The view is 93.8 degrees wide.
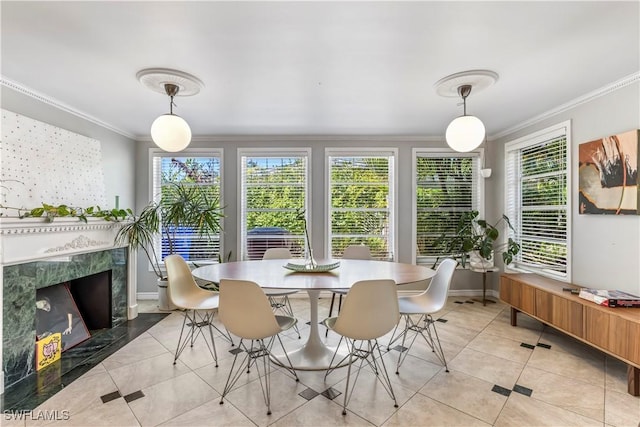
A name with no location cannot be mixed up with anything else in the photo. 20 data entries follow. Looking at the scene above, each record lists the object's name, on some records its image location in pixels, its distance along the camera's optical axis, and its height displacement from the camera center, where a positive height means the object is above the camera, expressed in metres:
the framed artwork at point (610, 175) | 2.59 +0.35
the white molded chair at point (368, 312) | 1.88 -0.64
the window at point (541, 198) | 3.43 +0.18
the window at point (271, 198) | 4.63 +0.23
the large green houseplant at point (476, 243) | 4.11 -0.44
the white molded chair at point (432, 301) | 2.44 -0.78
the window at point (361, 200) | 4.64 +0.20
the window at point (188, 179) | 4.59 +0.53
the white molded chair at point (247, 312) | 1.89 -0.64
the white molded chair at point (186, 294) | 2.57 -0.76
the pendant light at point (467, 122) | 2.44 +0.74
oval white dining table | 2.13 -0.50
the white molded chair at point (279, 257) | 3.18 -0.52
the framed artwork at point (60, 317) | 2.76 -1.00
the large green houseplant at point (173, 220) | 3.74 -0.08
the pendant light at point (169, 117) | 2.40 +0.79
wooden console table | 2.15 -0.91
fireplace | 2.29 -0.59
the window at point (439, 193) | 4.66 +0.31
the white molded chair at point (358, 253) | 3.60 -0.48
